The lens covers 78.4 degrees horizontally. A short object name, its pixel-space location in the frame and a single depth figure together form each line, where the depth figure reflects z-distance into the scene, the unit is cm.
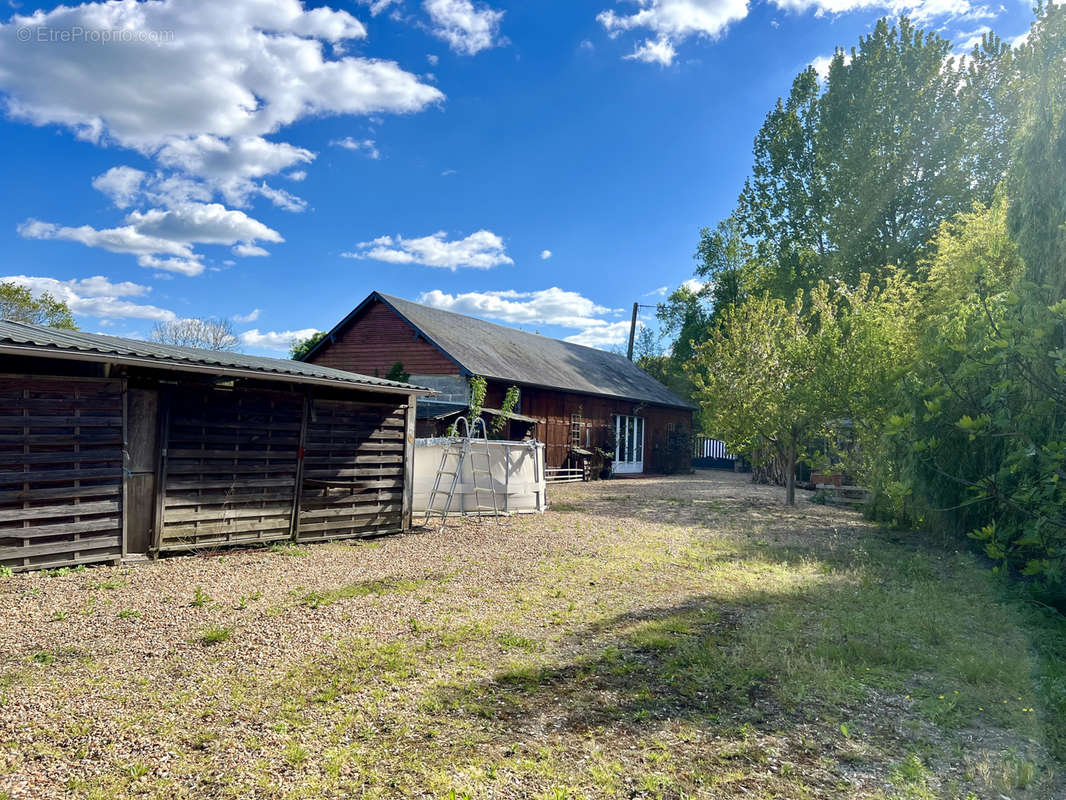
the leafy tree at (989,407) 450
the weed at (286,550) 888
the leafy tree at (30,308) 3222
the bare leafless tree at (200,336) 4228
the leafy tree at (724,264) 3834
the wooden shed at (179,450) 706
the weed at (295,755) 338
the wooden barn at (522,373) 2067
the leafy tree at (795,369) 1366
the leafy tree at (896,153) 2619
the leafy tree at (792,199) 3020
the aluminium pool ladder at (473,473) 1227
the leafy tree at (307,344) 2772
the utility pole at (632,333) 4344
